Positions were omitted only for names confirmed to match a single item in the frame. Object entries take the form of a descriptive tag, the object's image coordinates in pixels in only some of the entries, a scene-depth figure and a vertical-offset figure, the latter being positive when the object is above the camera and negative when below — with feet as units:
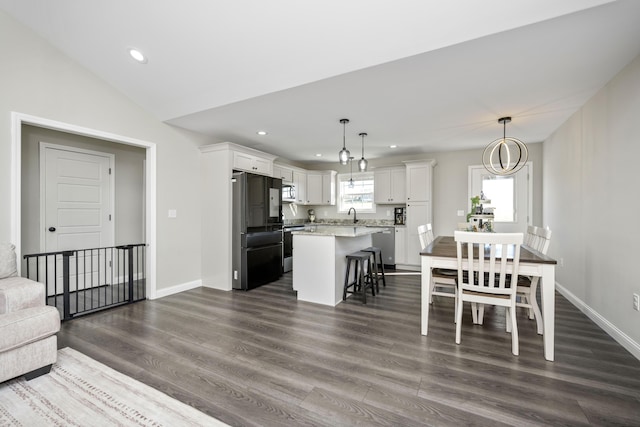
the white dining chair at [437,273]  9.99 -2.25
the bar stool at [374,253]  13.60 -2.02
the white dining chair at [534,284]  8.77 -2.26
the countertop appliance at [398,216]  19.99 -0.31
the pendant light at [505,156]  16.85 +3.37
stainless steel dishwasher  18.89 -2.22
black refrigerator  13.99 -1.01
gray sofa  6.12 -2.67
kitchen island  11.75 -2.23
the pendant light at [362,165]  12.73 +2.09
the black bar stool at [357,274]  11.88 -2.81
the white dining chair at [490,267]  7.47 -1.55
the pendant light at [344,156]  11.53 +2.25
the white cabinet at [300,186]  20.70 +1.92
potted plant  12.07 +0.38
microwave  18.80 +1.25
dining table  7.34 -1.65
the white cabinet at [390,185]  19.33 +1.81
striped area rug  5.26 -3.85
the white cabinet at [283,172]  18.70 +2.63
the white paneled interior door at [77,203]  12.70 +0.37
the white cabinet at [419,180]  18.10 +2.00
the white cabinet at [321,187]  21.98 +1.88
